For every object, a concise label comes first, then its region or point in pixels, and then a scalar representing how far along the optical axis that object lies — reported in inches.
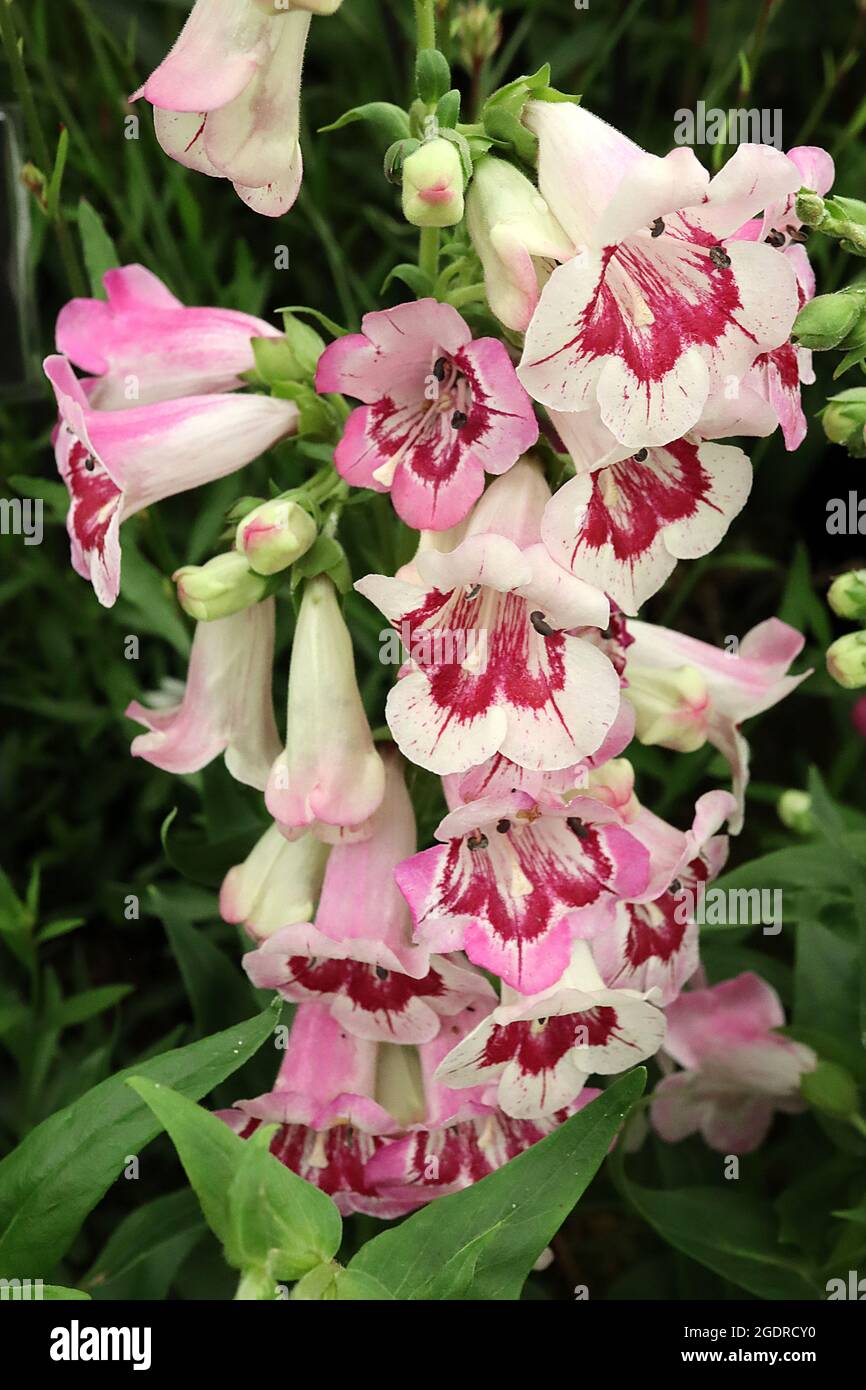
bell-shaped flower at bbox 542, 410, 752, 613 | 15.3
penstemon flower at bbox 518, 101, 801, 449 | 14.2
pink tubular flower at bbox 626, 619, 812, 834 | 17.0
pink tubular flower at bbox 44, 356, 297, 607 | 15.9
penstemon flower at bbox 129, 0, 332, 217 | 14.4
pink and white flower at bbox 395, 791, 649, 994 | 15.9
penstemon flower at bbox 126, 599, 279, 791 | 17.0
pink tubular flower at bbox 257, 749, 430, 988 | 16.2
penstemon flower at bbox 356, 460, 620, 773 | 15.1
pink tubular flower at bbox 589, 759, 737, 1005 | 16.6
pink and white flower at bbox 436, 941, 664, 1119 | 16.0
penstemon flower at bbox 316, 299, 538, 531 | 15.0
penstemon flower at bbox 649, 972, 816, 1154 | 18.8
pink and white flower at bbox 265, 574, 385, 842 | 16.2
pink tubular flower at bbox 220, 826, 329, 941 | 16.9
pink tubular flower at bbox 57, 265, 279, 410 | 16.9
